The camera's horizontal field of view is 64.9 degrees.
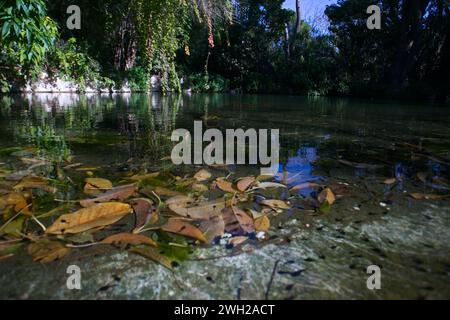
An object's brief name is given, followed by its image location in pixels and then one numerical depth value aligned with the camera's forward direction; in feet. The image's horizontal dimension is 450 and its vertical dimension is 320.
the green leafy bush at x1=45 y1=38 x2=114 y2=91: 39.70
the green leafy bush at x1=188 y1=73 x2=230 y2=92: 65.31
